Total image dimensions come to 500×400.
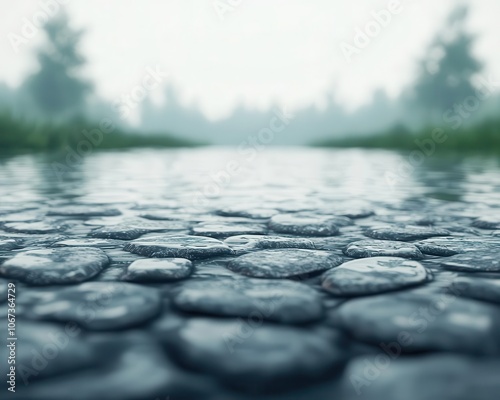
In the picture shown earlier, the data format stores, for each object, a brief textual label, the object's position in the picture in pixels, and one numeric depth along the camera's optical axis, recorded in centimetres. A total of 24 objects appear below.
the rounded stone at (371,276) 62
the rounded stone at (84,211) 98
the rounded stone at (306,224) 85
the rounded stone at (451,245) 74
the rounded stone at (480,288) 60
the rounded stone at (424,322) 55
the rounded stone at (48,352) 53
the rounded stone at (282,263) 66
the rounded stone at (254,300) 58
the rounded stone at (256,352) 52
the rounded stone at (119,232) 82
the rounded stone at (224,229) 83
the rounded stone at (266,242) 77
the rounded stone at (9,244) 75
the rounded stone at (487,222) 89
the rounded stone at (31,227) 84
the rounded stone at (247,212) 99
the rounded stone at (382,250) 73
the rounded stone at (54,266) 64
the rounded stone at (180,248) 73
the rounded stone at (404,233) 82
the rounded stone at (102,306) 58
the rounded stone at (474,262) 67
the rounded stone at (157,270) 65
